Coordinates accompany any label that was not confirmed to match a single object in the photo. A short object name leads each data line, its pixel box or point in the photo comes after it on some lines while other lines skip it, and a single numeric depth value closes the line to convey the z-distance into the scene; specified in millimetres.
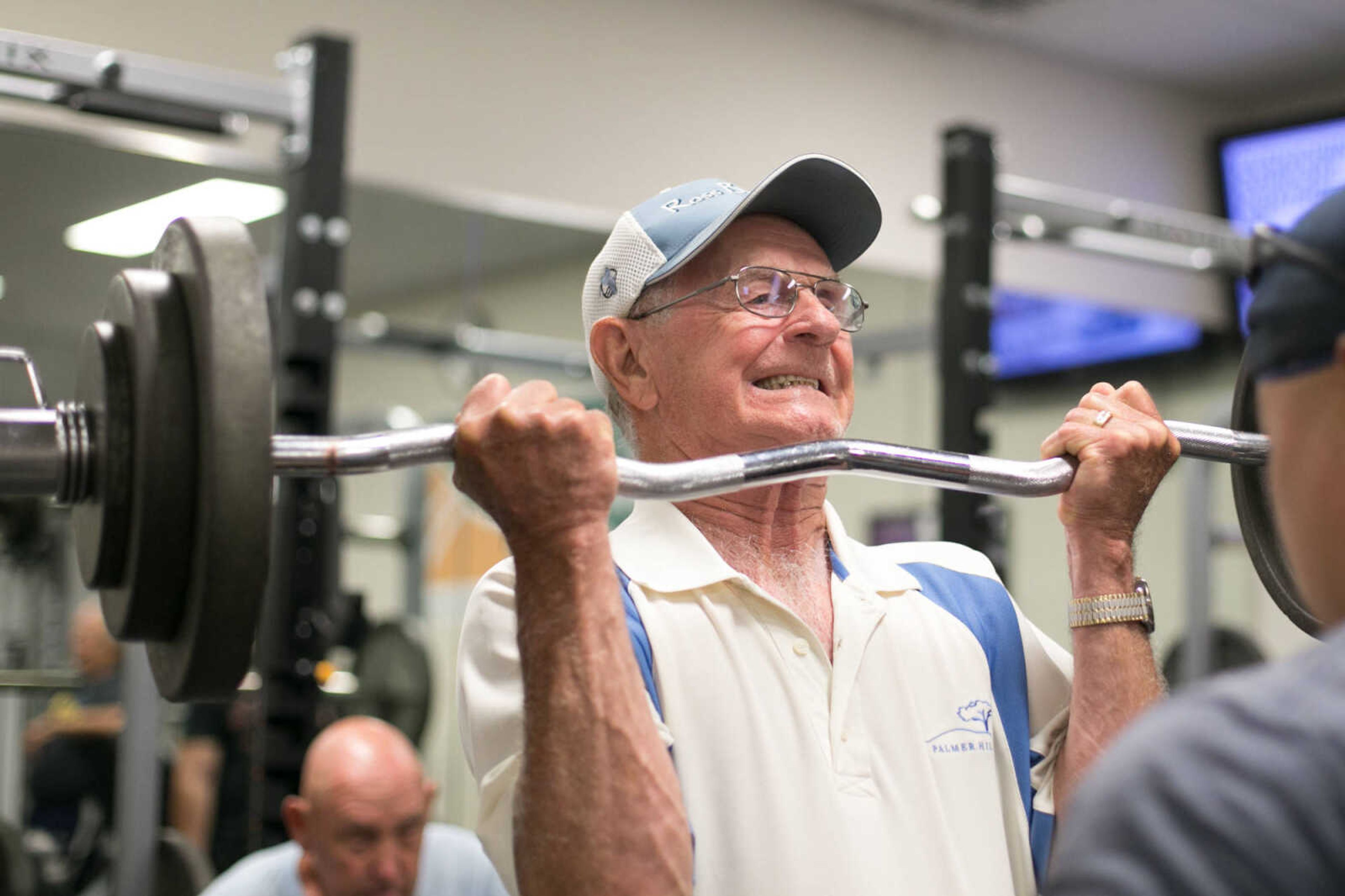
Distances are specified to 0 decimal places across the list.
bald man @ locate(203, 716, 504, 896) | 3365
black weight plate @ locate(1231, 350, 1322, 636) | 1780
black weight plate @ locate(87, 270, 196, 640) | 1238
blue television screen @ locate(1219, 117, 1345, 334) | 6414
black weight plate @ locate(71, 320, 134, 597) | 1301
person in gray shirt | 758
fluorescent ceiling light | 4297
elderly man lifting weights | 1365
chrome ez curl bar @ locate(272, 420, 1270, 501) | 1344
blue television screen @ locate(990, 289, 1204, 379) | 6645
